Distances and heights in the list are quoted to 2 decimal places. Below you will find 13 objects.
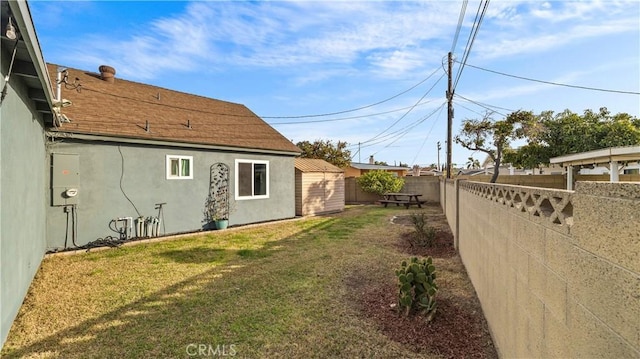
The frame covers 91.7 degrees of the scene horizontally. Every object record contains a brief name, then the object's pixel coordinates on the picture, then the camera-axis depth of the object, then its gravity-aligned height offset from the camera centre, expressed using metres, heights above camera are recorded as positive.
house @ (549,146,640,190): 9.34 +0.85
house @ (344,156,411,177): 26.62 +1.05
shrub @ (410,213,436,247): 7.36 -1.35
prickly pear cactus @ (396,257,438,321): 3.63 -1.31
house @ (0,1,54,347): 2.98 +0.36
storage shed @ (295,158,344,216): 13.64 -0.31
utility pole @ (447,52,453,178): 14.59 +3.80
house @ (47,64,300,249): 6.94 +0.50
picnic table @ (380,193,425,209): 16.22 -1.04
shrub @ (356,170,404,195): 18.22 -0.07
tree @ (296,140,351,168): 23.88 +2.28
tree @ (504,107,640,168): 16.84 +2.72
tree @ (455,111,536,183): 11.89 +2.01
